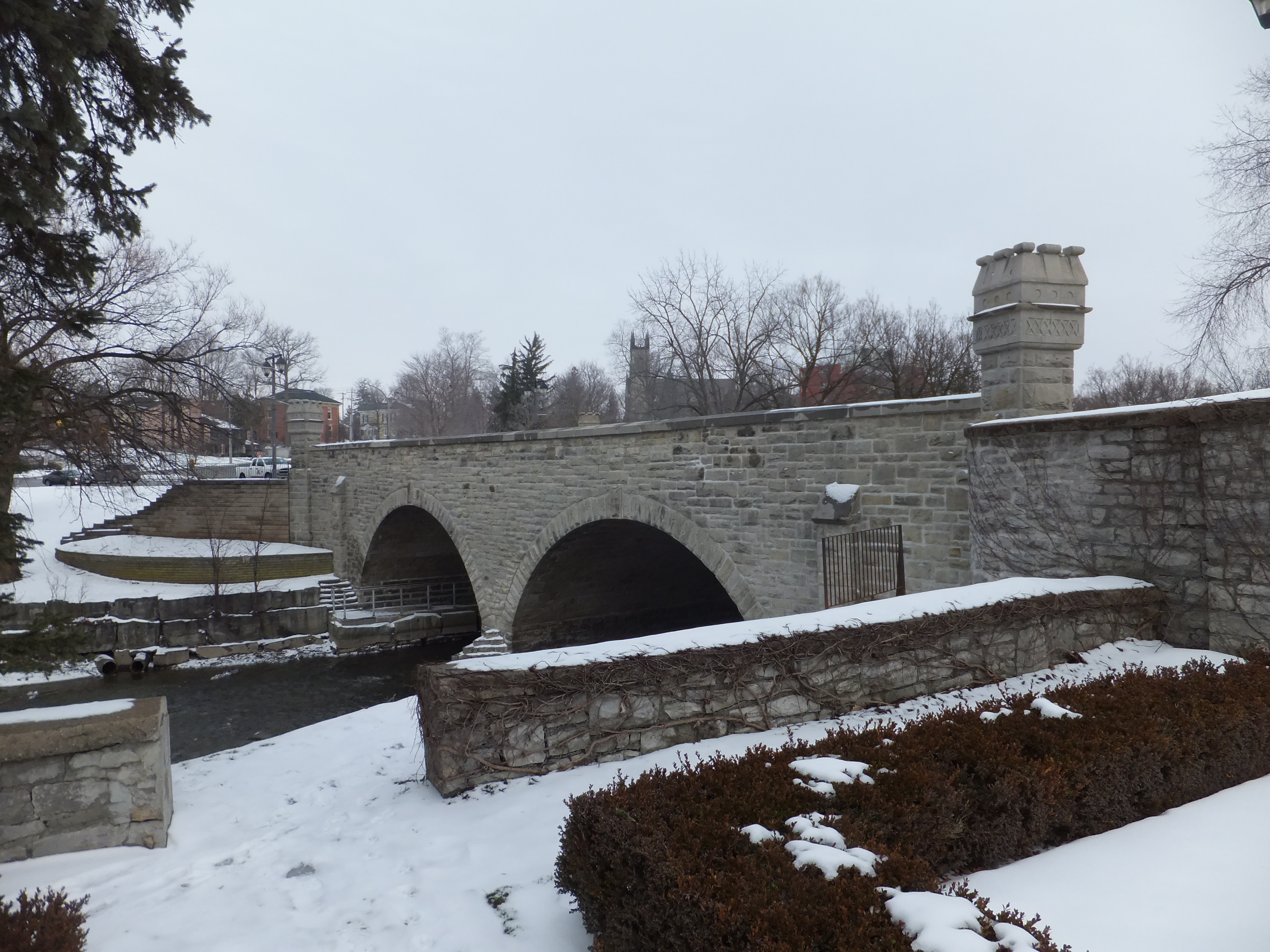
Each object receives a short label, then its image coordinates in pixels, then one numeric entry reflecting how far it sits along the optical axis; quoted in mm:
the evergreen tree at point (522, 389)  40375
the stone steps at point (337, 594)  22312
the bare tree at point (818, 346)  28031
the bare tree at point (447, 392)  55875
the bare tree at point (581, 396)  44594
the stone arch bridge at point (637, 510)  8250
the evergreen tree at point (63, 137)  4223
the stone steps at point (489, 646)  16422
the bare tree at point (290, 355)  31688
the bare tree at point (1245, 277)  14806
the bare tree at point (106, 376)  5156
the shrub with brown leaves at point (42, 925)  2658
